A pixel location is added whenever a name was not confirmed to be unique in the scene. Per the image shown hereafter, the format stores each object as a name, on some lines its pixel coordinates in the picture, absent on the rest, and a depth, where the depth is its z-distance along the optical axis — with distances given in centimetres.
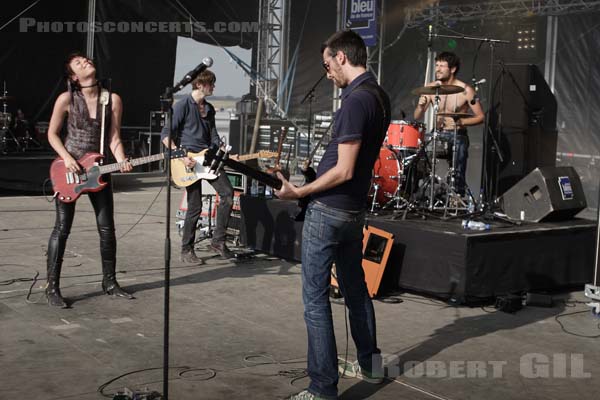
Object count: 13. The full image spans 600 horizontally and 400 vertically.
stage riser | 677
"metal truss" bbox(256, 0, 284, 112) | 1755
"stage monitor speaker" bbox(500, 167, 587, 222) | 780
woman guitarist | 638
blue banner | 1596
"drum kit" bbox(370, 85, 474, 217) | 850
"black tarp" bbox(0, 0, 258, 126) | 1535
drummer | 871
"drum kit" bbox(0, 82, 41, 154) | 1498
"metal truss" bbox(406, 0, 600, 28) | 1393
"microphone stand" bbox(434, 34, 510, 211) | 1024
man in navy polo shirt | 415
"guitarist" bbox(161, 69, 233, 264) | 829
